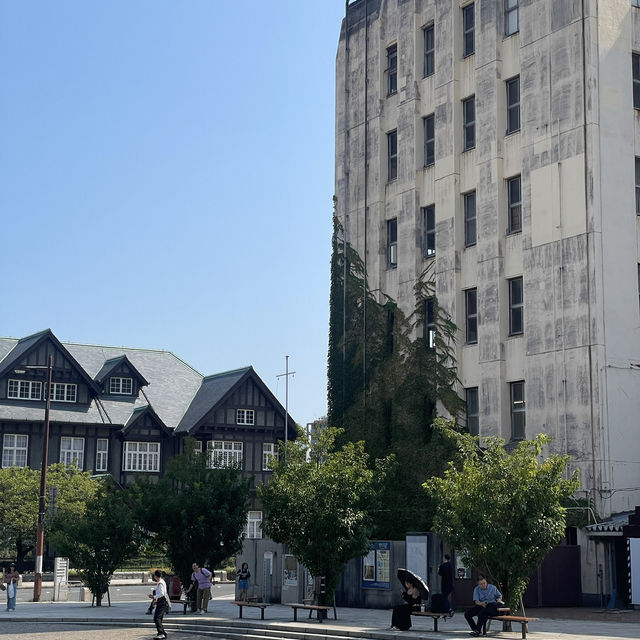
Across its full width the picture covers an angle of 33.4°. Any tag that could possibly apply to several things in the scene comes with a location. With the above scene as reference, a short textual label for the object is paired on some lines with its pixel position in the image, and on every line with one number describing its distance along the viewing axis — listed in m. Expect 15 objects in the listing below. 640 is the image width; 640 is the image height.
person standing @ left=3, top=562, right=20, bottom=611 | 36.34
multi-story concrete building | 34.72
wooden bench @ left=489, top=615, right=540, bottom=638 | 22.70
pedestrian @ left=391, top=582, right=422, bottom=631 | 25.53
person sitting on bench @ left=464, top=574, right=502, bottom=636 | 23.67
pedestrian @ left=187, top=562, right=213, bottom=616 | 33.19
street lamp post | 42.72
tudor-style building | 67.50
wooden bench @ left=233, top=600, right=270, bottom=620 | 29.94
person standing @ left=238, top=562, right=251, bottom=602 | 34.84
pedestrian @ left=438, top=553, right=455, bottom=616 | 28.30
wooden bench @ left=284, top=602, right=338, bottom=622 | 28.44
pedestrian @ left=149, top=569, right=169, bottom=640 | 26.19
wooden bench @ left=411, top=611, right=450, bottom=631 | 25.23
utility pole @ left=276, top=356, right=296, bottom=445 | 72.19
